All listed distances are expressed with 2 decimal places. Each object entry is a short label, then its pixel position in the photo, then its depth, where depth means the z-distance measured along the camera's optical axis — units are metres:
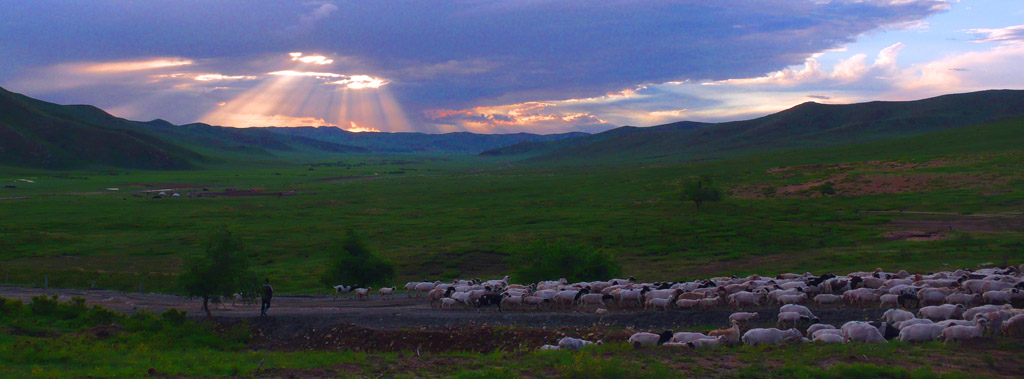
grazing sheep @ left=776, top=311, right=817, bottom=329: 17.81
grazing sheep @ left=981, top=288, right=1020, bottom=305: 19.12
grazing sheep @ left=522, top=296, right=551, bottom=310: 23.42
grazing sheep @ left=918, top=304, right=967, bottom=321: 17.44
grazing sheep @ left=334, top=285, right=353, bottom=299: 30.07
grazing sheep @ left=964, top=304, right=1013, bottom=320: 16.44
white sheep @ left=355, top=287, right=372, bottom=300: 28.17
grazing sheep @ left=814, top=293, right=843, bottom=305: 21.88
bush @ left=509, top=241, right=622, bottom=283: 32.72
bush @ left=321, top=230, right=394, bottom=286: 32.59
